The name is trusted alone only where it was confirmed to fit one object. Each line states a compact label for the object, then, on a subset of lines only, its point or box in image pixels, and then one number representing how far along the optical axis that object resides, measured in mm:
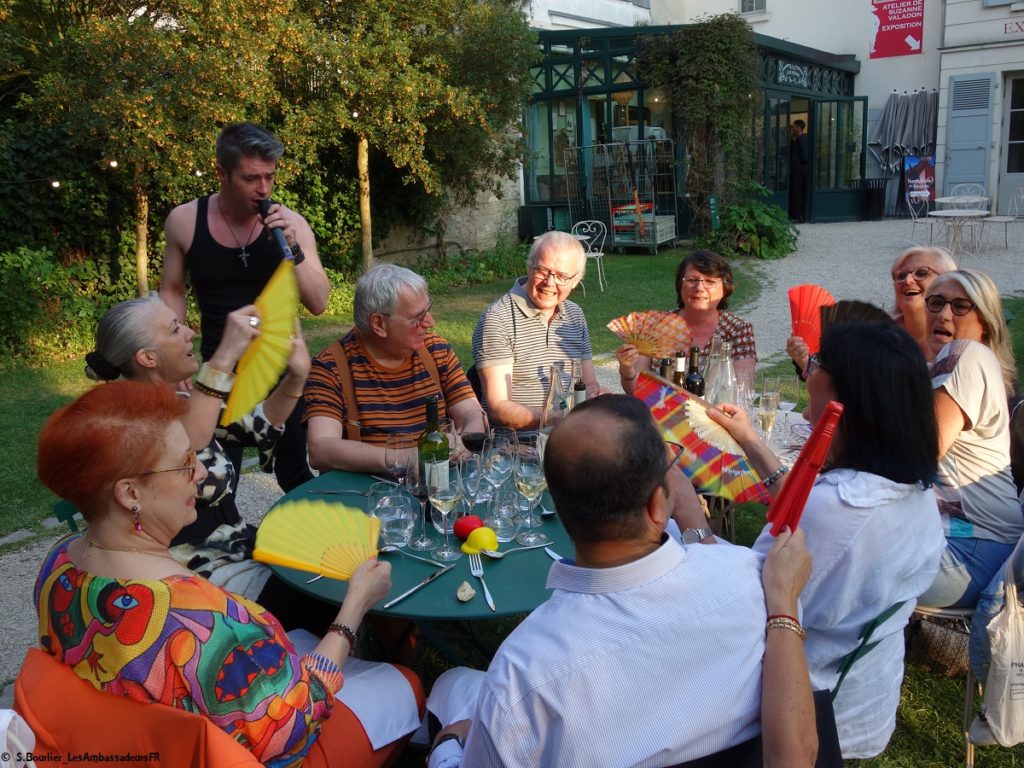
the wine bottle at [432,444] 2713
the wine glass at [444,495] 2455
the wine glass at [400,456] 2715
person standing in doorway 19031
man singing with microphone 3588
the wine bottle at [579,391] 3346
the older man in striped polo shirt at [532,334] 3936
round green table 2100
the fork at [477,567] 2245
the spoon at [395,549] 2398
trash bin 19750
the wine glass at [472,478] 2664
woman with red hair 1617
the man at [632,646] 1366
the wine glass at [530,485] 2514
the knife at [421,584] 2159
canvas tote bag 2443
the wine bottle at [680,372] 3445
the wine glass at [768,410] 3129
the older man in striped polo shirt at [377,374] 3230
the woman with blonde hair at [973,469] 2791
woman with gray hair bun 2600
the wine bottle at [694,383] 3561
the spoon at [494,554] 2348
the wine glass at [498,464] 2758
